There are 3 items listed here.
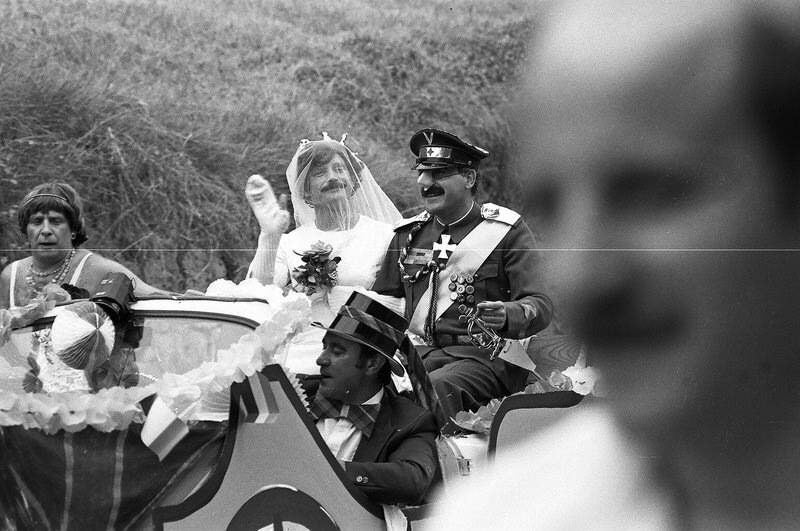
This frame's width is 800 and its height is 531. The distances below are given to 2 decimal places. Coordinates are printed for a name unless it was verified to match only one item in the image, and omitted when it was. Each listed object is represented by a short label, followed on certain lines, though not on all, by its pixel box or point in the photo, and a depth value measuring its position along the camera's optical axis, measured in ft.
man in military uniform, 20.53
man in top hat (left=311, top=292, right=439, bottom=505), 17.39
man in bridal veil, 23.06
